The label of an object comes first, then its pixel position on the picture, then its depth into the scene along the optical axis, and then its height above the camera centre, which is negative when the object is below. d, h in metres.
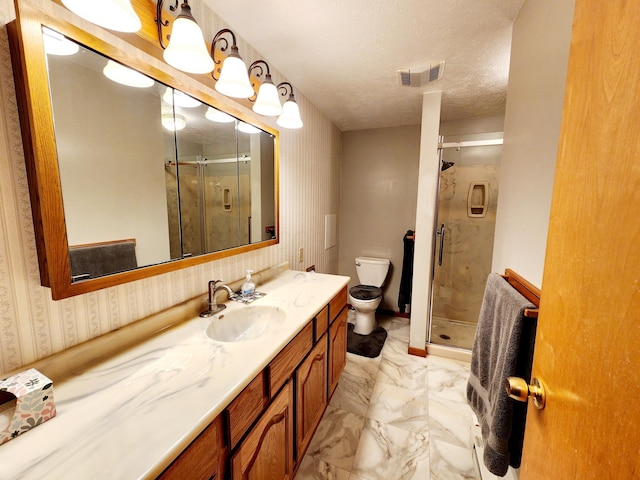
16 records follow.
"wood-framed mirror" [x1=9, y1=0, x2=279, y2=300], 0.71 +0.18
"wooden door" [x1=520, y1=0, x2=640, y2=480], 0.35 -0.09
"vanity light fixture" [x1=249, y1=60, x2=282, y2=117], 1.37 +0.58
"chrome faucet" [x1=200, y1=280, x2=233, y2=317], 1.27 -0.44
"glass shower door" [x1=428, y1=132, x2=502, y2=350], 2.64 -0.33
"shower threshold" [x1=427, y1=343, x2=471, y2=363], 2.27 -1.29
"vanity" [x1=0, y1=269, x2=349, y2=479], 0.54 -0.52
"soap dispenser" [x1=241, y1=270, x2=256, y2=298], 1.46 -0.46
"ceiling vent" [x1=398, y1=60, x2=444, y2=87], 1.75 +0.97
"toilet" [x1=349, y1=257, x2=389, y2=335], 2.61 -0.89
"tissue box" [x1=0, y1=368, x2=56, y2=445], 0.58 -0.48
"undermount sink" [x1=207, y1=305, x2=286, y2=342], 1.26 -0.59
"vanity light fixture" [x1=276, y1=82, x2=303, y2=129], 1.49 +0.54
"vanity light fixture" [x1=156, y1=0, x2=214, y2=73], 0.93 +0.60
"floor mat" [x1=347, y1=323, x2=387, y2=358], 2.39 -1.33
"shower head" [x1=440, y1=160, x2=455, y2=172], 2.37 +0.41
